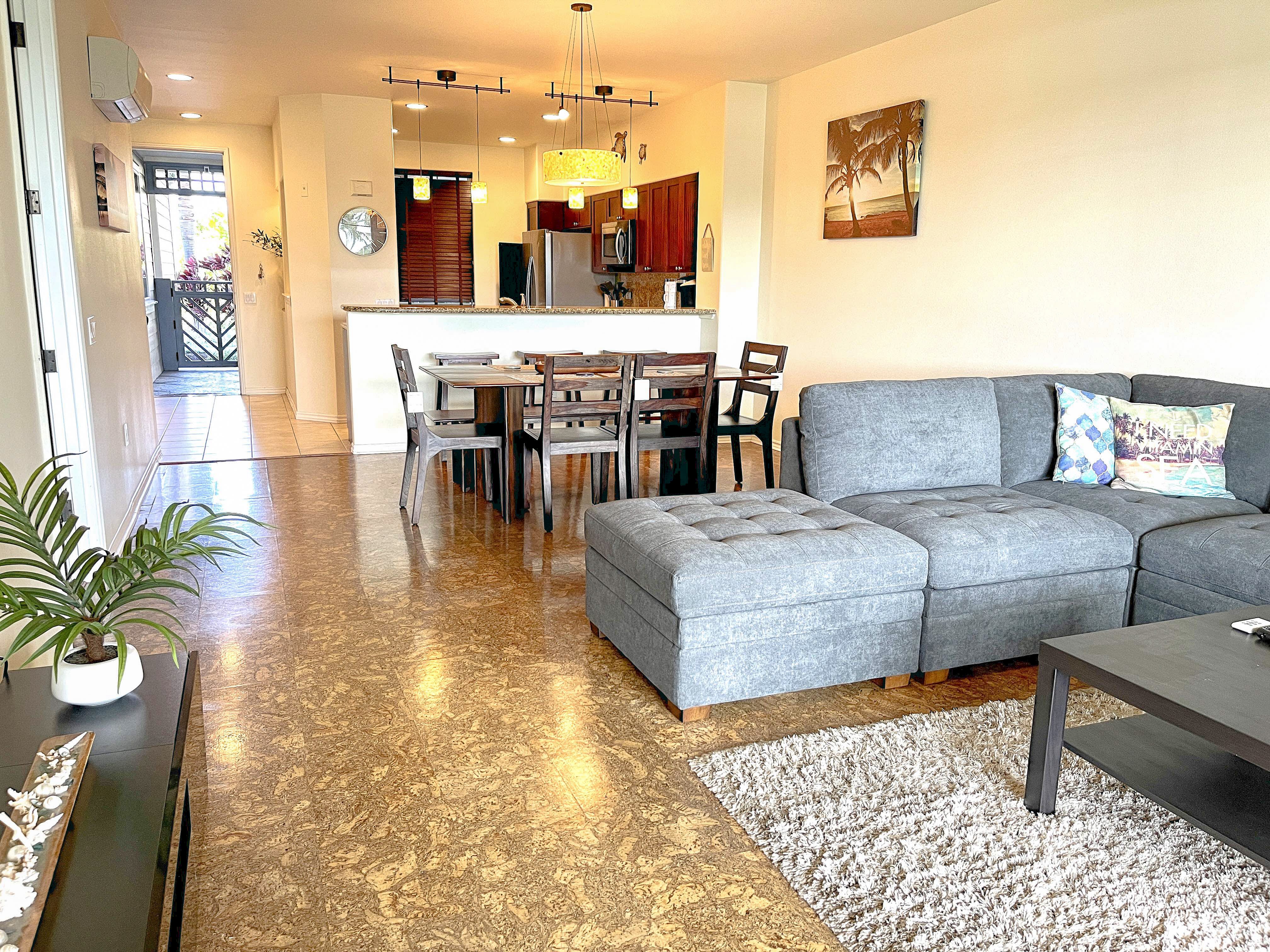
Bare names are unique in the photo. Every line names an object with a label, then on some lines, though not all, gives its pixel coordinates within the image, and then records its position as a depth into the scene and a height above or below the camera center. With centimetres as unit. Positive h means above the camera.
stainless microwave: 858 +50
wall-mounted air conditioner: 404 +95
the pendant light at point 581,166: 531 +76
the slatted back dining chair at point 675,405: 463 -53
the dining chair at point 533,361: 488 -43
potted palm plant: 164 -56
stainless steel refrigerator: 930 +27
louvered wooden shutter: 984 +59
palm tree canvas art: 545 +80
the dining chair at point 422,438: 457 -71
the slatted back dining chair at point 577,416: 449 -57
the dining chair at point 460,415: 523 -67
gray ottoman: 249 -83
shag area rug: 175 -115
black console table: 120 -79
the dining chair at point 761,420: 514 -66
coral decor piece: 117 -76
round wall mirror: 768 +52
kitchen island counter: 655 -10
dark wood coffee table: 176 -79
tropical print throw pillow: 340 -52
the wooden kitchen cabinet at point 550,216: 981 +86
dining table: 466 -62
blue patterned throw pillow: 358 -51
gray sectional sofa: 254 -72
